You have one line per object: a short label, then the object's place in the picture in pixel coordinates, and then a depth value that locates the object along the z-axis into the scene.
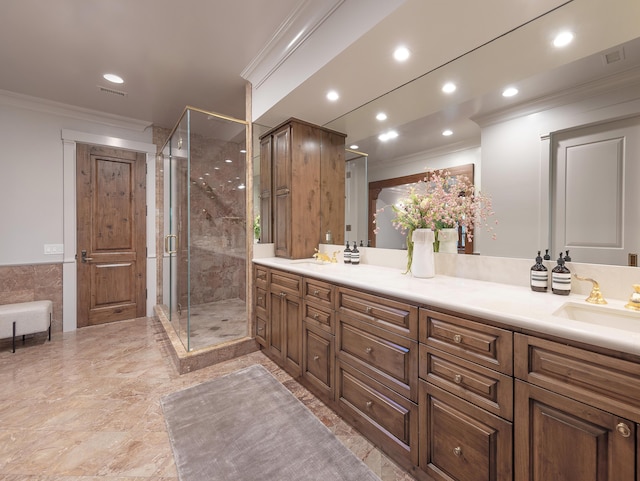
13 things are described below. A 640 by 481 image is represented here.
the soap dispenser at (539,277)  1.40
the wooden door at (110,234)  3.62
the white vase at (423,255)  1.83
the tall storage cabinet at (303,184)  2.81
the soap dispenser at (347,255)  2.59
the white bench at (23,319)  2.81
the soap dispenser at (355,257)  2.54
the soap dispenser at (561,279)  1.33
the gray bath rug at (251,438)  1.45
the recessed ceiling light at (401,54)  1.72
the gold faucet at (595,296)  1.22
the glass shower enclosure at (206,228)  2.87
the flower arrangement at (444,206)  1.72
